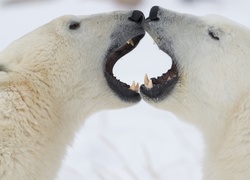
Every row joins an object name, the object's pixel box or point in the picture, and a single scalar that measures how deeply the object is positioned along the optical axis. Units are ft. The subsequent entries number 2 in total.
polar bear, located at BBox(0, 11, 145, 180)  28.30
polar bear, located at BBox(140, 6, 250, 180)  28.30
